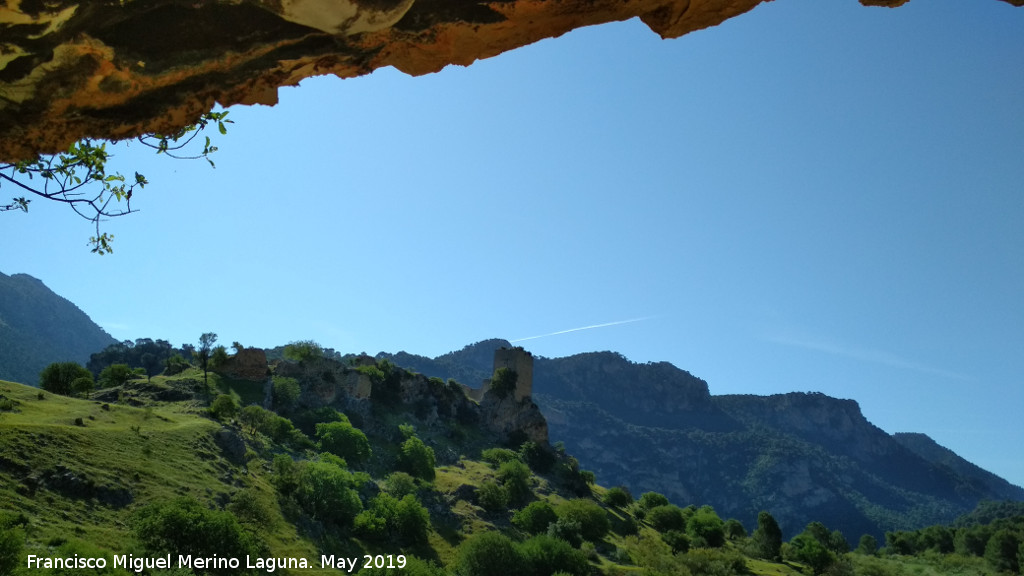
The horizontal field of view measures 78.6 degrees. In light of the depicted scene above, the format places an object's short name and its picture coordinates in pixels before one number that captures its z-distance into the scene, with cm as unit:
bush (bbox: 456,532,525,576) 4009
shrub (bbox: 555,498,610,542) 5559
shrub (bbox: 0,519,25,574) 1736
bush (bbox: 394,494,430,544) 4273
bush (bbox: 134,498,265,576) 2531
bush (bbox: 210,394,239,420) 4638
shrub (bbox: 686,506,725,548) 6588
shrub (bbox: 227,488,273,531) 3328
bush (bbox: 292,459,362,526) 4000
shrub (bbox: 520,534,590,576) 4369
